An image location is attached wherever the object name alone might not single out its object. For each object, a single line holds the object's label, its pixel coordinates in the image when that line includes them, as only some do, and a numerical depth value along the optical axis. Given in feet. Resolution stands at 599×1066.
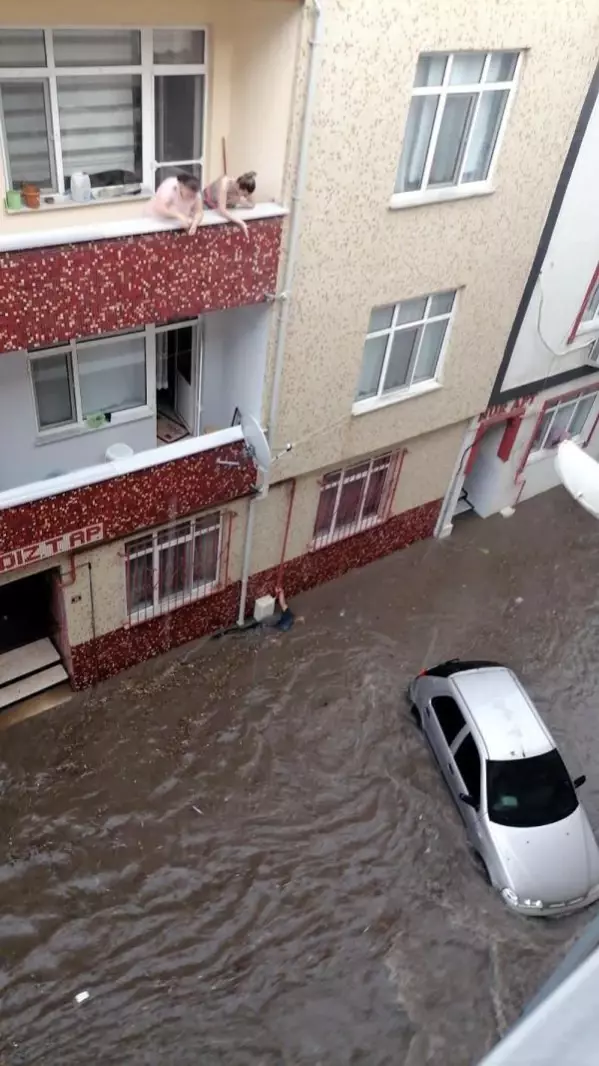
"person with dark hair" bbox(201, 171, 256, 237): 24.38
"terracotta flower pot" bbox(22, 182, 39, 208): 22.68
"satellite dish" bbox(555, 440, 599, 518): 24.77
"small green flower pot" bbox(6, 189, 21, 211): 22.48
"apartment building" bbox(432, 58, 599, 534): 33.83
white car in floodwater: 28.14
